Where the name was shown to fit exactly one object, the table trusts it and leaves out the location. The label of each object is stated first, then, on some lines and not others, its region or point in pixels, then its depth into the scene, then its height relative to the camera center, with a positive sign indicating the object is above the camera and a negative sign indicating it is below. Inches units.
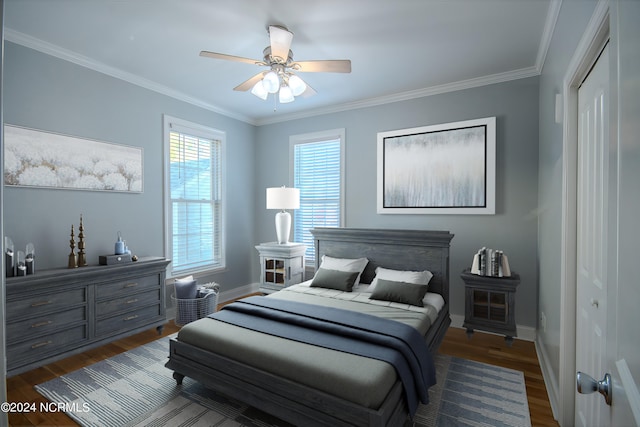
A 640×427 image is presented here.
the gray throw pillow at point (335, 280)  132.4 -29.3
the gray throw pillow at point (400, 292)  114.3 -30.0
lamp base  172.9 -7.8
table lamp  167.2 +4.8
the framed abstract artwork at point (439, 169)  137.6 +20.4
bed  67.0 -38.4
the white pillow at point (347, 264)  142.9 -24.5
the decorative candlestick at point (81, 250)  118.5 -14.6
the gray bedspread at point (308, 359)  67.0 -35.8
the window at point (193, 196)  159.6 +8.6
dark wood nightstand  121.7 -36.8
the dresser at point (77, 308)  98.0 -35.1
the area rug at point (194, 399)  81.6 -54.0
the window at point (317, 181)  178.2 +18.5
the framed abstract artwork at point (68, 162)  107.8 +19.2
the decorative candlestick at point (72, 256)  115.0 -16.6
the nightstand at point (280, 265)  164.9 -28.7
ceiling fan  93.1 +45.8
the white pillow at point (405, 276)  125.1 -26.4
